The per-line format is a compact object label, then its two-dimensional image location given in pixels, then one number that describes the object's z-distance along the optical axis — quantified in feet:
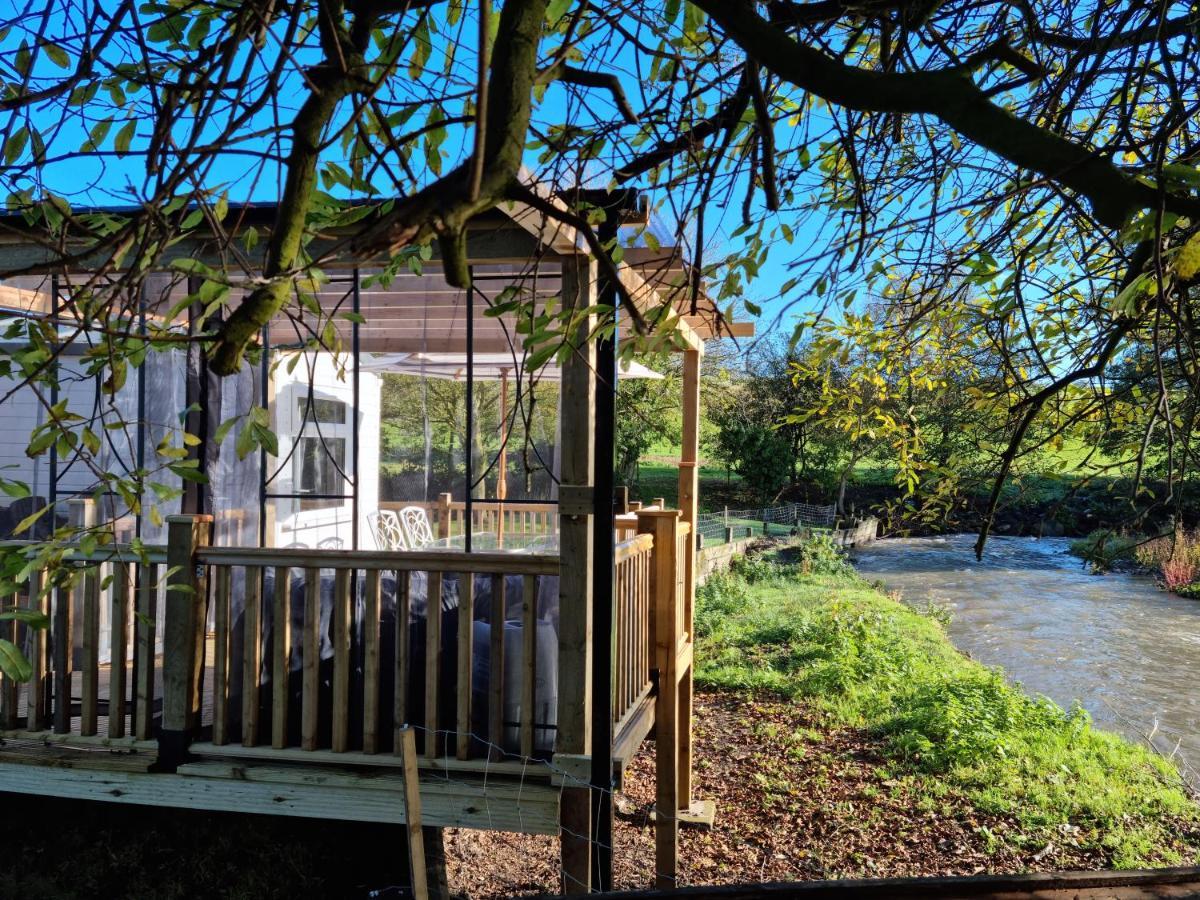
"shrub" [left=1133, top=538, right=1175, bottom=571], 57.81
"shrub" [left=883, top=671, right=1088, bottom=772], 24.29
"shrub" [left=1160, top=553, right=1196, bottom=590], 54.34
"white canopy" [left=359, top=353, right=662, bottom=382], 23.18
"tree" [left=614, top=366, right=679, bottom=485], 67.73
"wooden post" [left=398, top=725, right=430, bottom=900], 7.56
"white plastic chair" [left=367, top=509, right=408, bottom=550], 25.82
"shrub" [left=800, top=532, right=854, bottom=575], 56.85
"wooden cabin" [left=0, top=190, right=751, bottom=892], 12.11
